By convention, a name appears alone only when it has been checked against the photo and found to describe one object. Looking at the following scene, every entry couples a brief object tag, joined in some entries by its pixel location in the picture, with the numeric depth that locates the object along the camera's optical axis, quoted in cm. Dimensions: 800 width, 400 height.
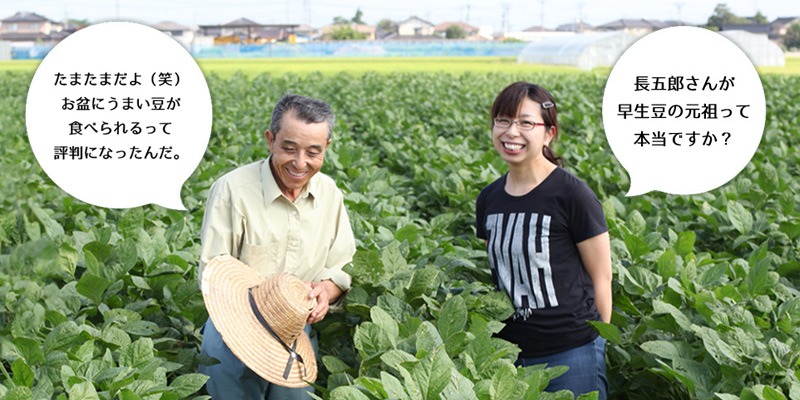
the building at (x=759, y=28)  8661
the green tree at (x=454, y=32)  10756
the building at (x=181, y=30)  7306
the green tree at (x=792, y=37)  7981
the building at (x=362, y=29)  10017
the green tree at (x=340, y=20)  10938
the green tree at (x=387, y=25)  11482
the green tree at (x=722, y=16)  8452
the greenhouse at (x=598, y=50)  4734
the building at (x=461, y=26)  11306
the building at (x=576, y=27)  10848
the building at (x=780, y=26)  8900
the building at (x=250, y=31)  9319
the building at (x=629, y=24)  9494
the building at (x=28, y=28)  7300
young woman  313
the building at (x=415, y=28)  11269
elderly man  296
